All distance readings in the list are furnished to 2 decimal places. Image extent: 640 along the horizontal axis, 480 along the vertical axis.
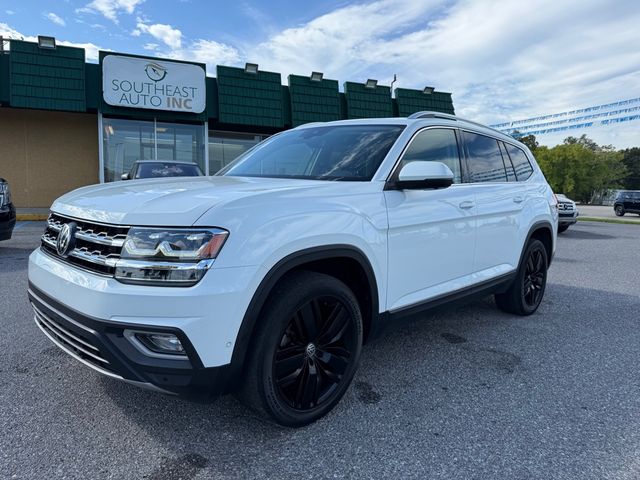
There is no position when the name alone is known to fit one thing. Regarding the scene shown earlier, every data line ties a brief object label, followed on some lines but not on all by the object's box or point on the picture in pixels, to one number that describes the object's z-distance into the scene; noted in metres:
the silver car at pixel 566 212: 13.22
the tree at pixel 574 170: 56.94
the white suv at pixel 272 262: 2.04
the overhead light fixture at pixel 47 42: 14.77
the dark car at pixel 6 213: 7.18
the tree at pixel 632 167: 78.50
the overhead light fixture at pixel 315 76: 18.28
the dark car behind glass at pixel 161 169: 10.42
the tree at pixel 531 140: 69.31
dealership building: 14.93
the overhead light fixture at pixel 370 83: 19.33
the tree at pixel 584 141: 77.74
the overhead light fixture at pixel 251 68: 17.05
